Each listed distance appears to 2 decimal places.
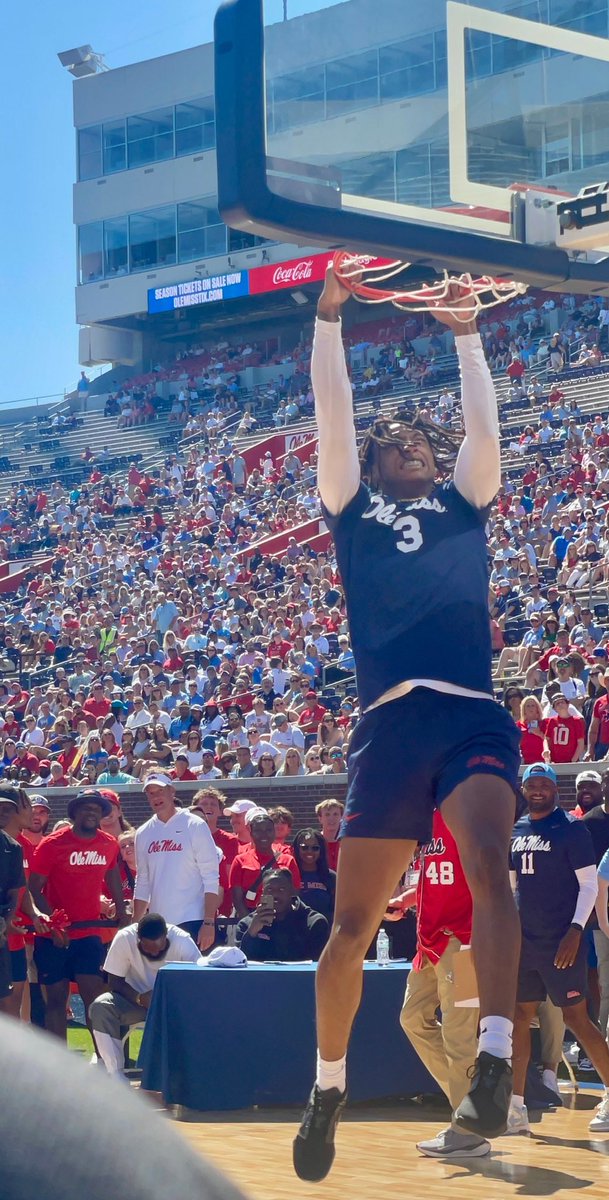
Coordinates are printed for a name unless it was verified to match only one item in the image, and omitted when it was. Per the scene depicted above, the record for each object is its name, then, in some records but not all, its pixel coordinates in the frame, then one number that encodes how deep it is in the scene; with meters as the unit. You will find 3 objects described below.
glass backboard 5.46
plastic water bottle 11.06
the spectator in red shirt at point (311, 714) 17.86
